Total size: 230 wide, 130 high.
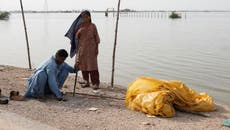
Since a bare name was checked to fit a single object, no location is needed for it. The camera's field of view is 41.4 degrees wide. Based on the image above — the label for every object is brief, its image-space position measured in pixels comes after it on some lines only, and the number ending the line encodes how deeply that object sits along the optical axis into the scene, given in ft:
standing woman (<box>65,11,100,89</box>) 20.52
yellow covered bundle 16.25
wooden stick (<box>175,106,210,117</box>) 16.98
